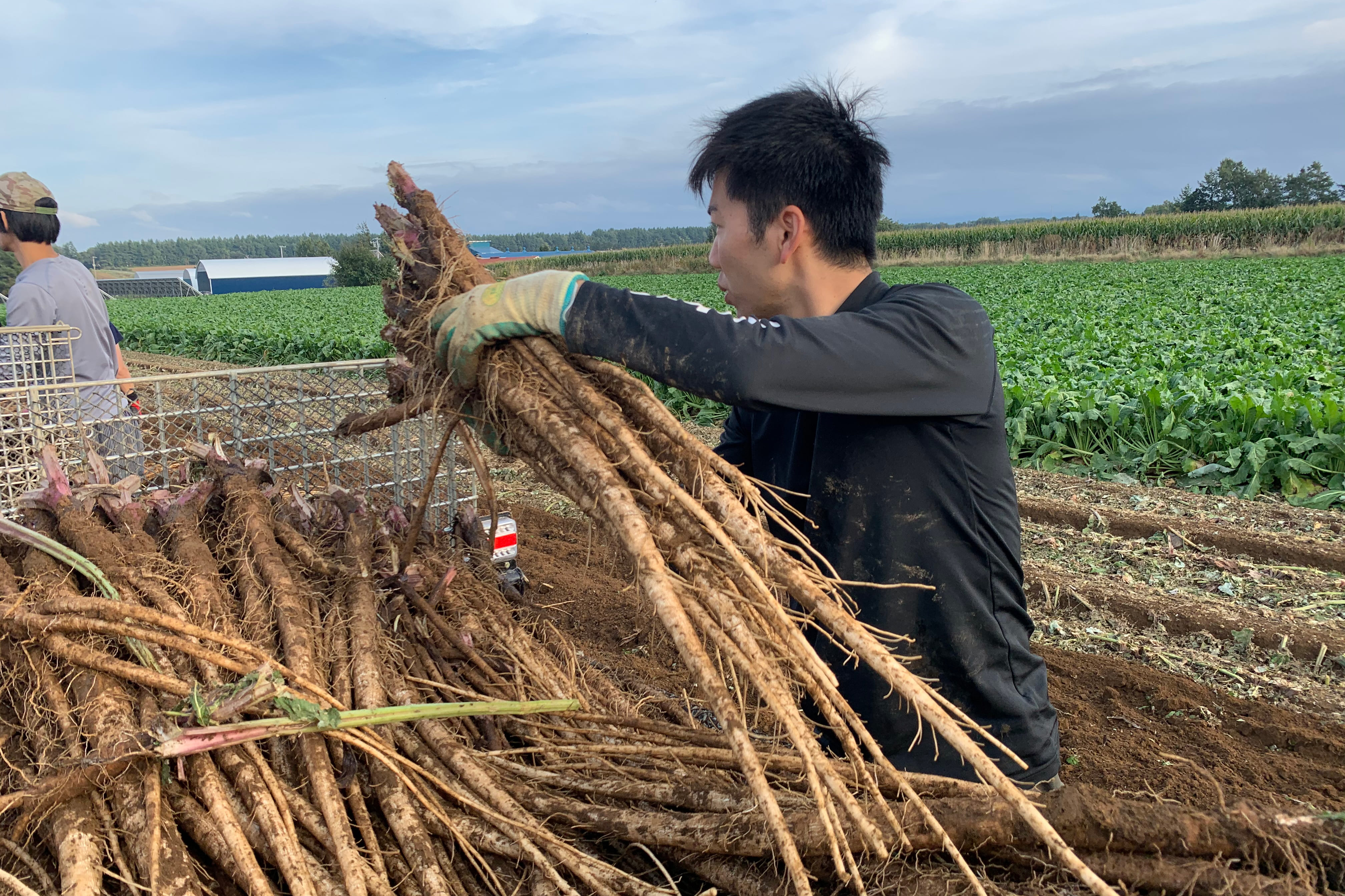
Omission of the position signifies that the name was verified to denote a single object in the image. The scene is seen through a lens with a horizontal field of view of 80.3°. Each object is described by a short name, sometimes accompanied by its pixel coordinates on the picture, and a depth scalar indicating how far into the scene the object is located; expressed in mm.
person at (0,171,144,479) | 3990
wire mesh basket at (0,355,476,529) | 2879
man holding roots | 1479
